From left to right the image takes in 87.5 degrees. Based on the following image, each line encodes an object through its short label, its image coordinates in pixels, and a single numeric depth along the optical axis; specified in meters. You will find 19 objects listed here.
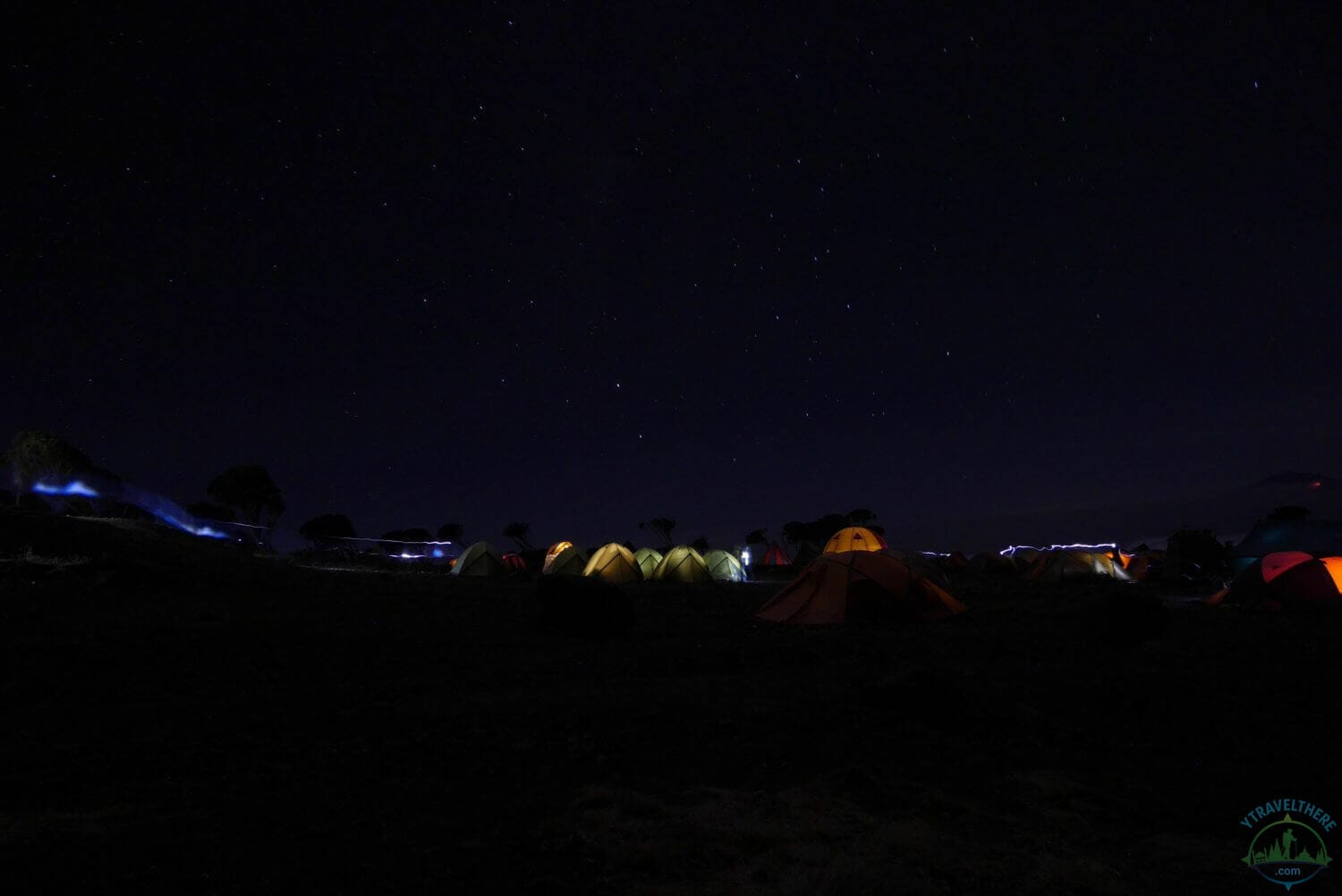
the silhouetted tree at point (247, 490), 63.84
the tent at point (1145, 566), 36.50
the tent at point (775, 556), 56.69
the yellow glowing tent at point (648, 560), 33.90
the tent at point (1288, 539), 27.09
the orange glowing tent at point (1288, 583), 17.84
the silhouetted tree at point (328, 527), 90.94
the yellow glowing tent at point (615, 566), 31.23
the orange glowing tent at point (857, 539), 31.91
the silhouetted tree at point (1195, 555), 33.72
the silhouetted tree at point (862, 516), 99.12
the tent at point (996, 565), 44.96
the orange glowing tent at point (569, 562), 33.38
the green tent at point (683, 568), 32.59
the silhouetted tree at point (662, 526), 102.94
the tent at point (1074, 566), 35.19
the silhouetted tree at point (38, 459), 33.88
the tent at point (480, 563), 34.31
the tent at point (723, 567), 35.38
